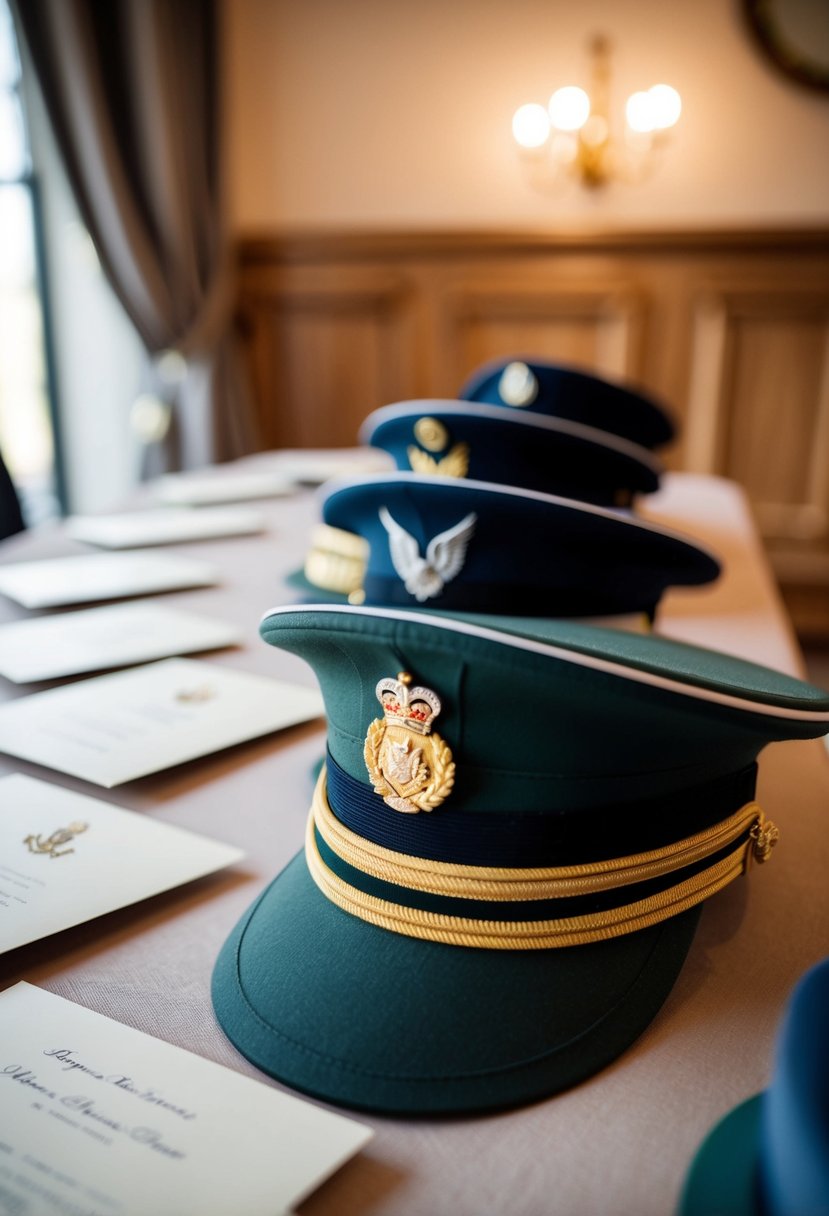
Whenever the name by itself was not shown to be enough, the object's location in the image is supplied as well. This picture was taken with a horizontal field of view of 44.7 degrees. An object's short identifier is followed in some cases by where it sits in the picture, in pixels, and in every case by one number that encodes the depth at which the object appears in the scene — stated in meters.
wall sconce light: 2.95
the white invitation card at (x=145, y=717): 0.75
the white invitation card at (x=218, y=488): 1.75
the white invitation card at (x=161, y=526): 1.46
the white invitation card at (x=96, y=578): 1.16
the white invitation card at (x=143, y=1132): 0.38
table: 0.39
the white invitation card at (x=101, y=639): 0.95
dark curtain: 2.68
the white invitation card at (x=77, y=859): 0.56
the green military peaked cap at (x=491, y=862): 0.45
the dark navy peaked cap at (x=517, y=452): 1.01
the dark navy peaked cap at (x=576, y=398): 1.38
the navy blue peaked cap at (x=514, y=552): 0.78
